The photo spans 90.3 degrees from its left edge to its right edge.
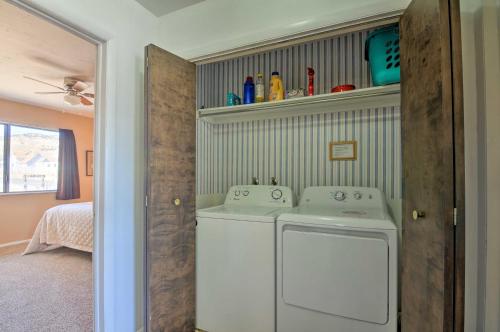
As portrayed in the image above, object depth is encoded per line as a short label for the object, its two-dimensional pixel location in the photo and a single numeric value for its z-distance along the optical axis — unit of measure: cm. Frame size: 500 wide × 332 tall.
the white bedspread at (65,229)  352
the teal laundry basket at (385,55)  161
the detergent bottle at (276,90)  208
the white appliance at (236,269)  163
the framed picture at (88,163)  516
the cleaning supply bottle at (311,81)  203
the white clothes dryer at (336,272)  137
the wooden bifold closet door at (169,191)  153
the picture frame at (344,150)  212
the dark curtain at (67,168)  470
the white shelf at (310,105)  176
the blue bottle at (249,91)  222
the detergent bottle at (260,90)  215
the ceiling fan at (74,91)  319
